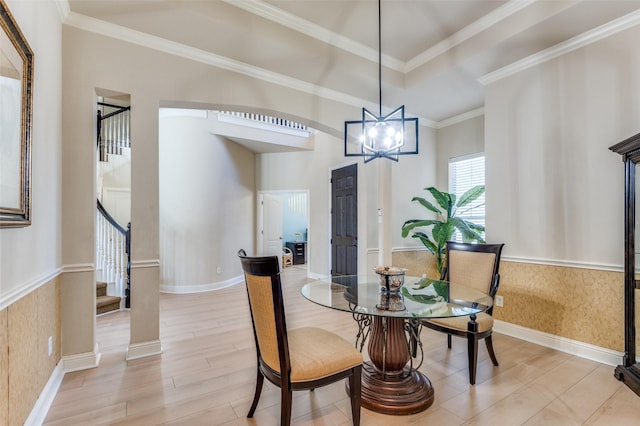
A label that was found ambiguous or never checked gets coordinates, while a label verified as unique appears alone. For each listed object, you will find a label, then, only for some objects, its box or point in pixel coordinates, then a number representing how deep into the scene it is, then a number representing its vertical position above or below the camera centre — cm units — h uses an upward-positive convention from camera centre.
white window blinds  445 +50
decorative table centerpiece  215 -46
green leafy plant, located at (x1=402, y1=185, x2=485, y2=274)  394 -17
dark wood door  550 -13
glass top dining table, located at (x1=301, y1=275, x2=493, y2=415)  192 -78
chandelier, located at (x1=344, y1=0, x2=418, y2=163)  247 +64
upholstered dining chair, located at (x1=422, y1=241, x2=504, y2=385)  225 -62
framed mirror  144 +49
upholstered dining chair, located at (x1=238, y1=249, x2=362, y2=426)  160 -78
